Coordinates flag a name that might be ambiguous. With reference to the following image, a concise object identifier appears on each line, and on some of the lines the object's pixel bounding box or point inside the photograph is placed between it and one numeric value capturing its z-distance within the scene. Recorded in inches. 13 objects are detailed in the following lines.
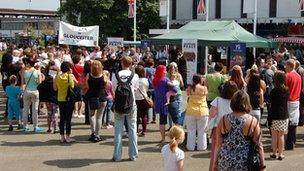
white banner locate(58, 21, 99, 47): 811.4
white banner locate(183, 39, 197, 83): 656.4
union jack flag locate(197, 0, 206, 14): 1063.0
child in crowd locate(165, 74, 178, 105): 469.1
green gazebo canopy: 779.4
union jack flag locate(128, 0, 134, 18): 1441.2
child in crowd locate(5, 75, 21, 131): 536.4
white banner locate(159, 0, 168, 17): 1351.6
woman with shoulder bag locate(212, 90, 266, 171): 230.7
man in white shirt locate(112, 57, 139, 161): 403.9
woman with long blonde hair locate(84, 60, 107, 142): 474.9
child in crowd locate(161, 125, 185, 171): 288.6
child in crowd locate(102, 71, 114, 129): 525.0
